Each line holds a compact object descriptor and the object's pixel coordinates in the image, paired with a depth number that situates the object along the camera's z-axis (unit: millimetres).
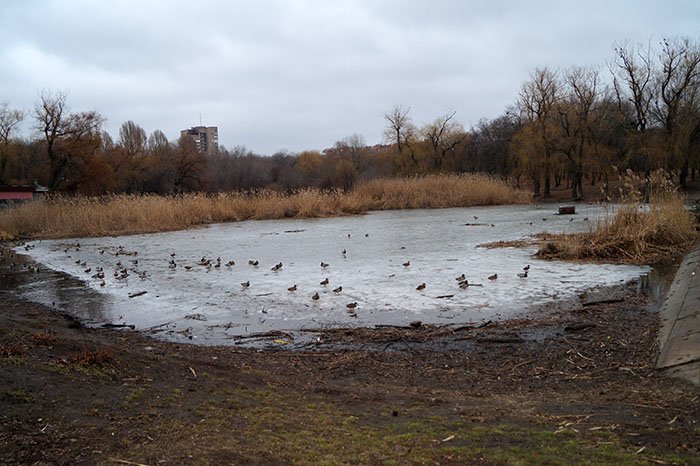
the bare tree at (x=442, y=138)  67188
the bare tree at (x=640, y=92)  45406
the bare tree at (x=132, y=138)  77219
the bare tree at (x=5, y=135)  58916
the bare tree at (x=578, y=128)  47562
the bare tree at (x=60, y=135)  49969
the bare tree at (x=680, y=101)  42281
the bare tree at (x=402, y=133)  68375
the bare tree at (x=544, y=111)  49562
